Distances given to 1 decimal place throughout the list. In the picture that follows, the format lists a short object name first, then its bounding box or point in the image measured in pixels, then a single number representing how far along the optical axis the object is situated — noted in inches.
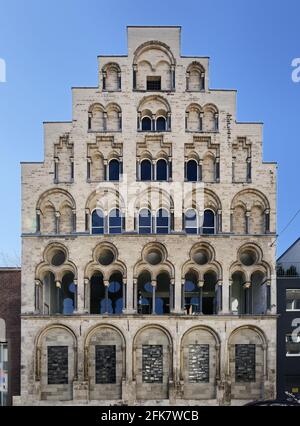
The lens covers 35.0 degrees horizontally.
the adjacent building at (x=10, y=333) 1077.8
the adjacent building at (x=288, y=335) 1064.2
